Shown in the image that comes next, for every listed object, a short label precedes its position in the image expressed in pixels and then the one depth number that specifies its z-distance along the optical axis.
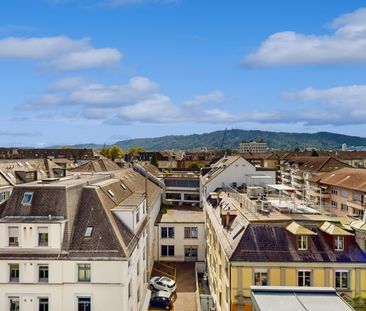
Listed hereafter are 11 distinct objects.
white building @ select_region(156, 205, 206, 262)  55.72
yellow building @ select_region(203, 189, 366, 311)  29.75
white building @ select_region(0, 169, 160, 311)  30.72
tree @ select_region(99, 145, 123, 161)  187.49
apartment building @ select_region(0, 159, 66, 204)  51.48
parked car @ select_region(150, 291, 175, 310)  40.59
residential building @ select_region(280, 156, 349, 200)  101.69
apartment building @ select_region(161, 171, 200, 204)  71.69
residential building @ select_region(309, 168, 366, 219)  71.00
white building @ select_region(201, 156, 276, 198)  60.31
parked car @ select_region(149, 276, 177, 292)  43.84
